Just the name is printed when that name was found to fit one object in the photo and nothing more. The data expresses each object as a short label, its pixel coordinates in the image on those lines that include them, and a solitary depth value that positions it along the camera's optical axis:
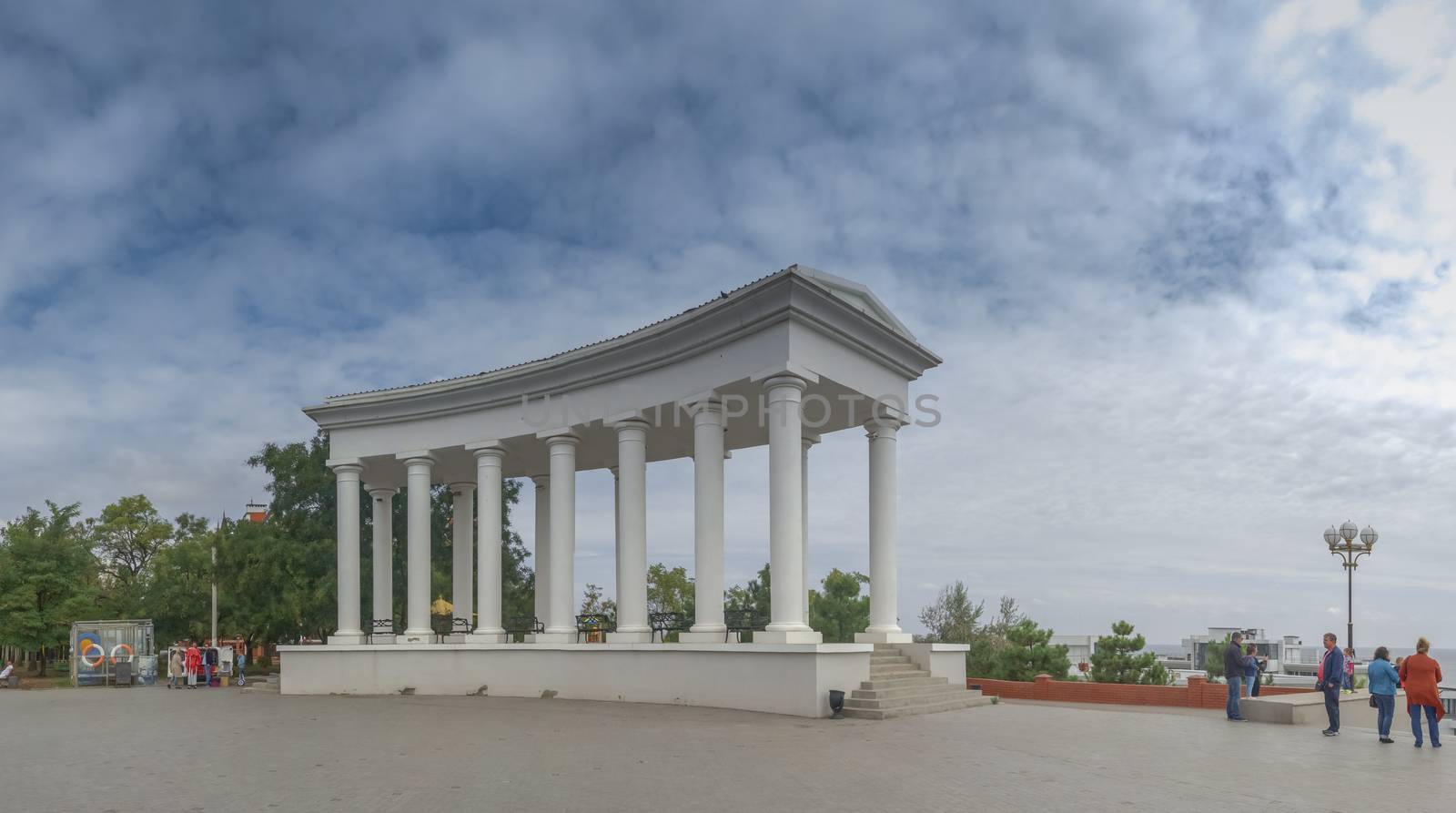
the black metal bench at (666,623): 26.27
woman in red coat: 17.08
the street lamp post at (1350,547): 30.67
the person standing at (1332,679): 18.98
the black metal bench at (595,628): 28.02
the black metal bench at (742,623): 24.37
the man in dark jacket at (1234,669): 21.38
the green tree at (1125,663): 30.66
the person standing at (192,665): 39.53
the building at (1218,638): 113.06
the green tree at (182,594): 52.34
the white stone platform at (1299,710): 20.92
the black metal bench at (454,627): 33.09
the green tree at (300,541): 45.19
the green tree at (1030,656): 31.92
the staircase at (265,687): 34.22
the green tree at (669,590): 60.41
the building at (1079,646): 124.81
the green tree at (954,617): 44.41
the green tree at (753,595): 50.06
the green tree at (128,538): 72.94
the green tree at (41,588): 52.75
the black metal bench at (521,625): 32.09
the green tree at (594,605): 58.16
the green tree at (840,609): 47.25
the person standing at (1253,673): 22.96
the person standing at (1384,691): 17.98
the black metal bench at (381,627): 32.84
